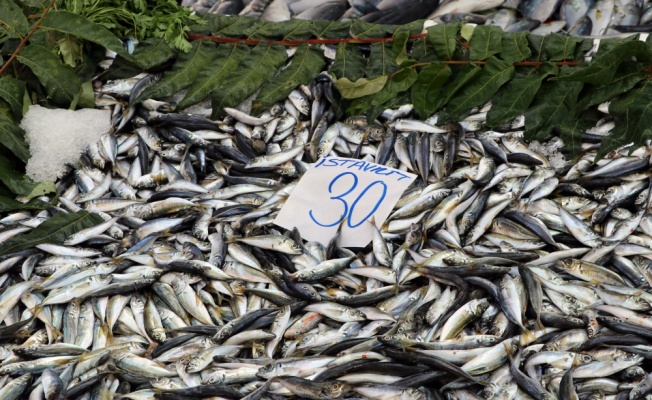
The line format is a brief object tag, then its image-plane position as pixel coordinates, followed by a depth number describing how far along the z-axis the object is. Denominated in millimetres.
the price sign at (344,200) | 2773
